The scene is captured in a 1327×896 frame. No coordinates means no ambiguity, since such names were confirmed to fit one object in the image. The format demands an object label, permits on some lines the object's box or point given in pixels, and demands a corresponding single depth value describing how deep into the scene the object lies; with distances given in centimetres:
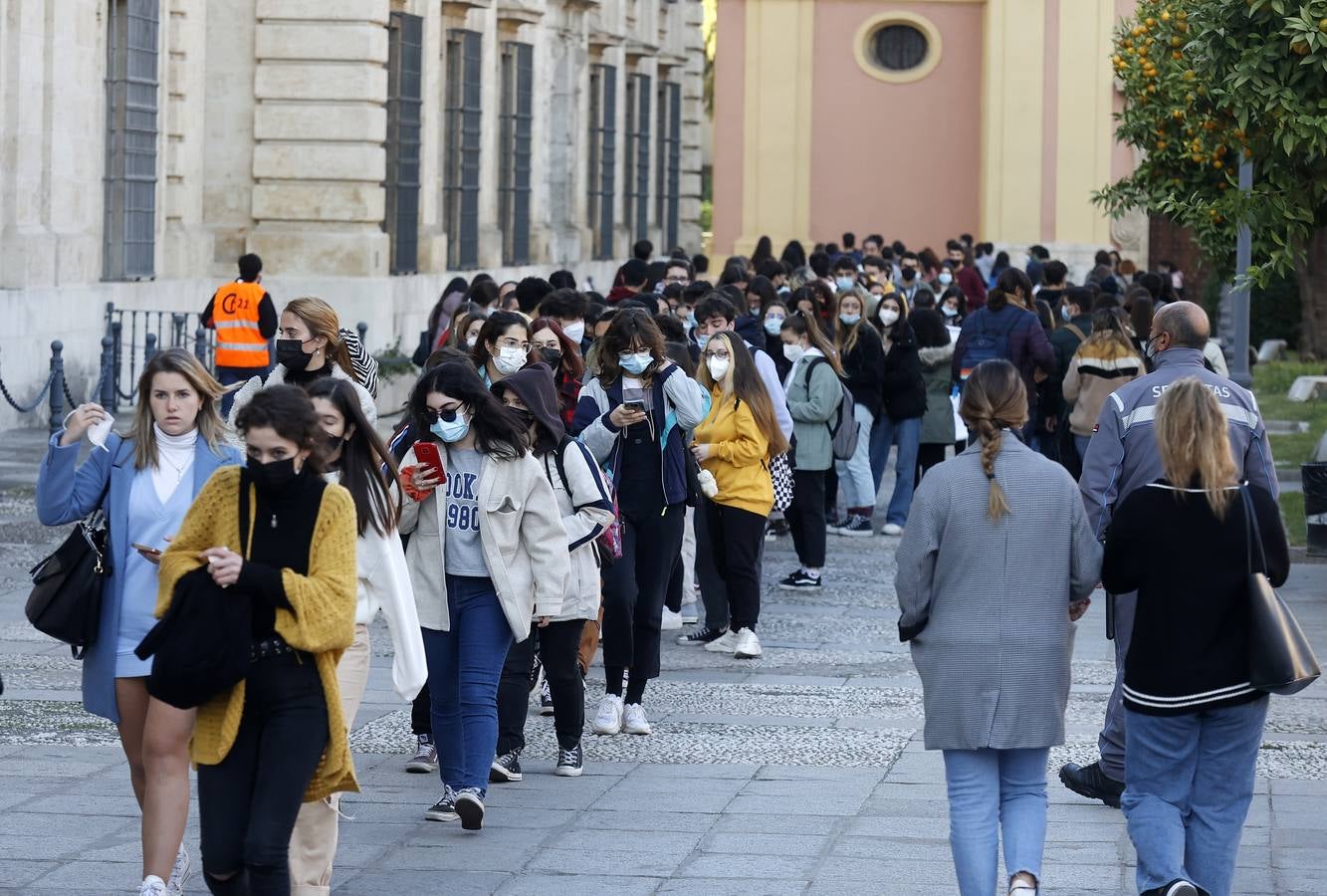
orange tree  2411
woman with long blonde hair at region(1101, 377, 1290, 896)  1259
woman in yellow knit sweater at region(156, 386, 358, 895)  1133
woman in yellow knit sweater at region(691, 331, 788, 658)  2192
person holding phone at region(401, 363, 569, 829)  1534
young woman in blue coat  1299
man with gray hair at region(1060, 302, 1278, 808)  1582
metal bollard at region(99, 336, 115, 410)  3822
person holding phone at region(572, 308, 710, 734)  1883
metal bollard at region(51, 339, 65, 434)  3631
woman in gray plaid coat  1262
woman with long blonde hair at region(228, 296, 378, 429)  1616
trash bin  2486
